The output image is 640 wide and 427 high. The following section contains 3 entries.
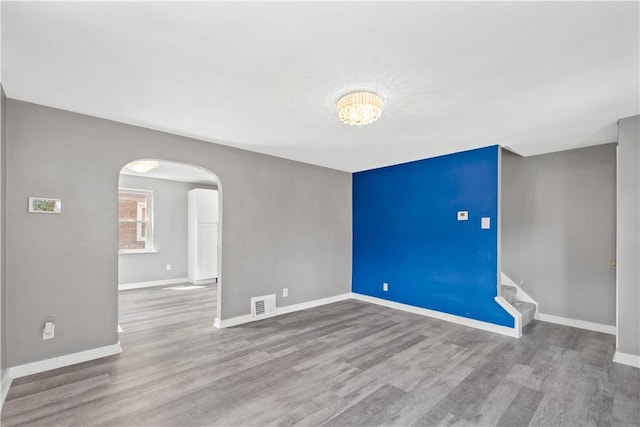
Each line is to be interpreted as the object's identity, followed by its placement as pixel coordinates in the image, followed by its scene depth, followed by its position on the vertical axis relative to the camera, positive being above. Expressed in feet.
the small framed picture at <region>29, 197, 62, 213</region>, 8.80 +0.31
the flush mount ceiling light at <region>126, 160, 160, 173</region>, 16.17 +2.76
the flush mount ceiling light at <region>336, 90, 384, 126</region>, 7.68 +2.88
